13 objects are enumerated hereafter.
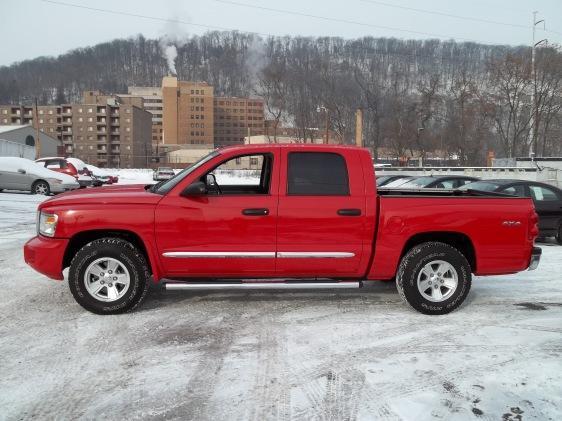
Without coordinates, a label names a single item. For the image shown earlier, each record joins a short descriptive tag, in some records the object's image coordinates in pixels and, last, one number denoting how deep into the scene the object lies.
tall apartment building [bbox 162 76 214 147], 121.69
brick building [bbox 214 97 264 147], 128.50
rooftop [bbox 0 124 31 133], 55.00
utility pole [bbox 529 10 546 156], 44.70
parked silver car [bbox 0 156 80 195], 18.97
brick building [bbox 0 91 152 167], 102.50
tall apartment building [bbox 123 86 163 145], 138.38
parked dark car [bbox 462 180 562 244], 10.18
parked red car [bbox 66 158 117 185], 28.74
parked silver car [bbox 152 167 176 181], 40.27
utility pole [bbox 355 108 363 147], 26.23
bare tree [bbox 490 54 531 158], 57.69
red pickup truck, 4.86
